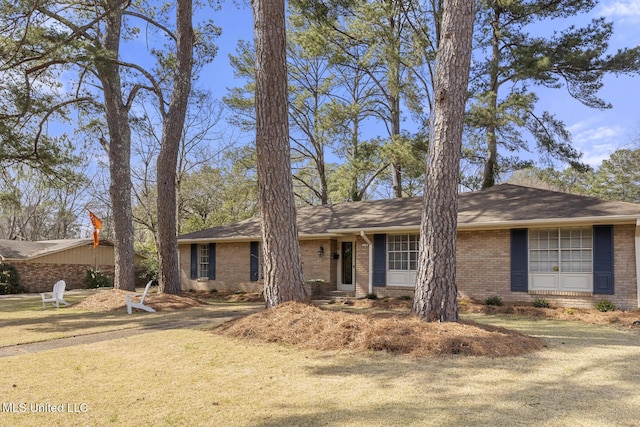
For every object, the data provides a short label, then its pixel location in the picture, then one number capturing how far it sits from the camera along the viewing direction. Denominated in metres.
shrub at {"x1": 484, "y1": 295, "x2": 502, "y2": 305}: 12.23
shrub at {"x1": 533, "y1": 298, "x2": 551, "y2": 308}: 11.73
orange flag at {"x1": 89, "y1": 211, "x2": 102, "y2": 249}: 19.44
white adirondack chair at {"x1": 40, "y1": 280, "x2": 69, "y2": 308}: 13.42
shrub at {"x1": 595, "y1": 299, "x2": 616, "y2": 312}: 10.89
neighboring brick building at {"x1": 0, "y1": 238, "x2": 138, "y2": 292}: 22.05
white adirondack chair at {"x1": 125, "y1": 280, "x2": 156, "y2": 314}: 11.58
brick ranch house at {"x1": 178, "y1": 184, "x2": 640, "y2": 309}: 11.09
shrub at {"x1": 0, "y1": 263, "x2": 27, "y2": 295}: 21.03
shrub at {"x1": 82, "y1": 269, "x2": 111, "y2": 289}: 24.08
